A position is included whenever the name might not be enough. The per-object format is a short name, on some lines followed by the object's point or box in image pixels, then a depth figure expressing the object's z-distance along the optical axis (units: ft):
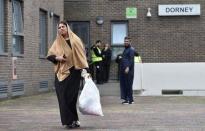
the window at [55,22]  86.41
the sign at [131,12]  96.58
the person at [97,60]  86.68
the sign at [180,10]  96.12
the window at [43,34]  77.73
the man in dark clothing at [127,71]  58.08
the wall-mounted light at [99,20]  96.43
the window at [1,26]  61.16
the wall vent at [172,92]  74.21
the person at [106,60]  89.71
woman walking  36.60
